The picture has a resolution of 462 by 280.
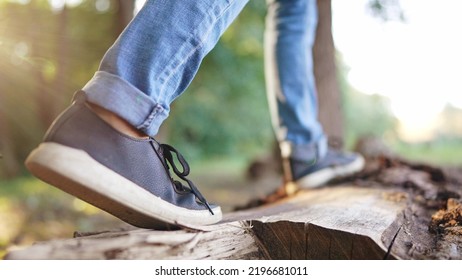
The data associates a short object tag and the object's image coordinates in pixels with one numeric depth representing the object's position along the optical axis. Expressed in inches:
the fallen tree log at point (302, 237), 35.3
